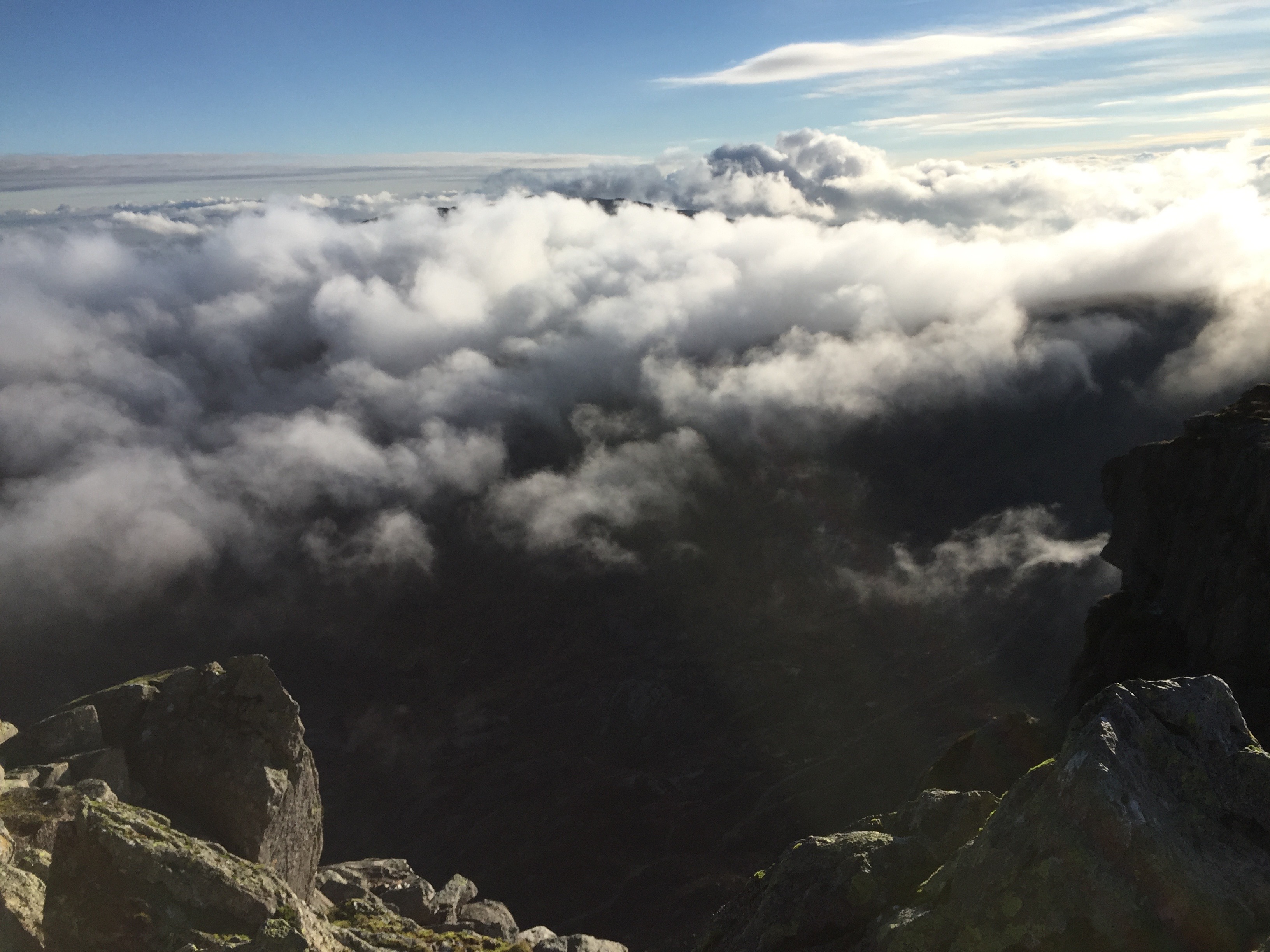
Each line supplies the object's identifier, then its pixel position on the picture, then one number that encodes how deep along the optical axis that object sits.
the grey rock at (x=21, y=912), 34.16
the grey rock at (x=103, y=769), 56.16
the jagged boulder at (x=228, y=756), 60.47
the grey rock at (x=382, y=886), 83.31
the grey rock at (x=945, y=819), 30.19
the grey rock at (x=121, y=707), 62.75
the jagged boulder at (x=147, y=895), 35.34
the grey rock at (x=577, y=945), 59.31
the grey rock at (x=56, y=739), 58.31
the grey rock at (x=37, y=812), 44.81
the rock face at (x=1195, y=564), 82.38
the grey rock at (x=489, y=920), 80.31
